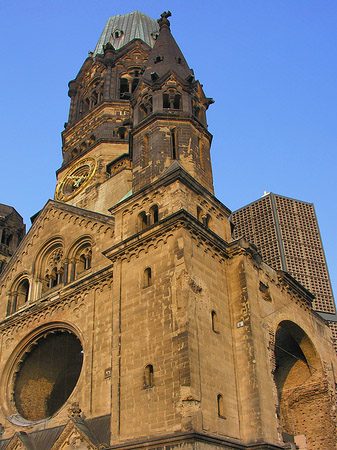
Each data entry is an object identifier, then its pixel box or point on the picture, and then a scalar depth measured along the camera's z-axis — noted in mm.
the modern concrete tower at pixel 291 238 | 47062
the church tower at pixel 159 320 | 18531
